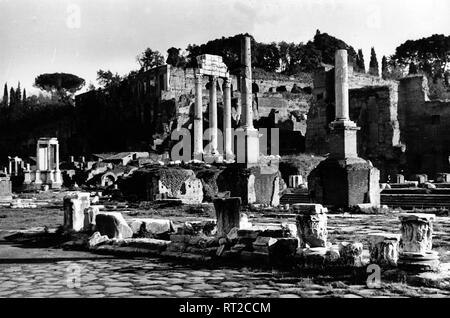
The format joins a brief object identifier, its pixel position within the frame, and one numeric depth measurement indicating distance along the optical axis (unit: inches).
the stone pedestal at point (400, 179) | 1253.7
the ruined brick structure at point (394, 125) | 1724.9
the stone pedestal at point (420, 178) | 1290.6
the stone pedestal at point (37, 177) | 1751.8
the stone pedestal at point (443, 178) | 1256.2
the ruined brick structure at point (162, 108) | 2345.8
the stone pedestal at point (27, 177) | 1772.9
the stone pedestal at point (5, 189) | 1187.8
